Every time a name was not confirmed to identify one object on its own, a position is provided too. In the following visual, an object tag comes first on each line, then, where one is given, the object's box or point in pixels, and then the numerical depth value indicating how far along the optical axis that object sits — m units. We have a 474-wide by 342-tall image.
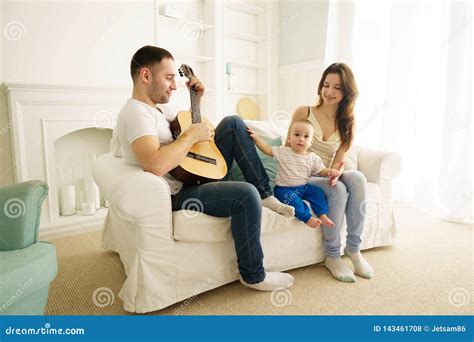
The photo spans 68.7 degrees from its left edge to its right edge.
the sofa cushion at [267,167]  1.85
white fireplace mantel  2.21
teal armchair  1.02
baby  1.67
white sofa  1.29
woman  1.69
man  1.32
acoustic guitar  1.44
